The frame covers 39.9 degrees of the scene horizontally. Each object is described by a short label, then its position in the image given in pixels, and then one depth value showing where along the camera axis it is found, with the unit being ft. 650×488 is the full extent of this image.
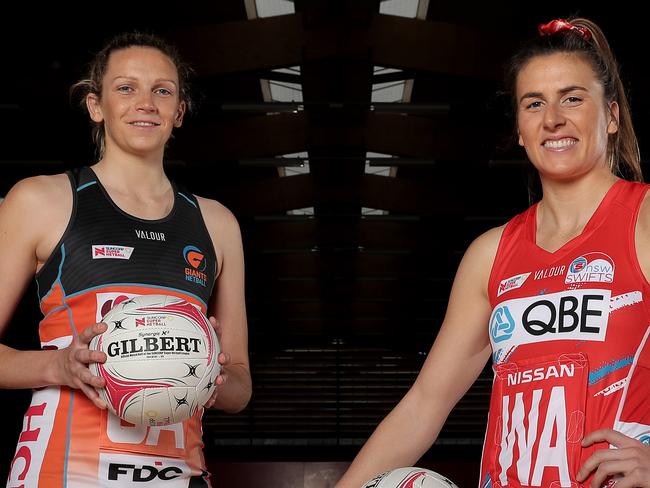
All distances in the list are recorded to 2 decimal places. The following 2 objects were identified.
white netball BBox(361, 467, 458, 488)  5.42
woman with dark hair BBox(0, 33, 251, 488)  6.02
